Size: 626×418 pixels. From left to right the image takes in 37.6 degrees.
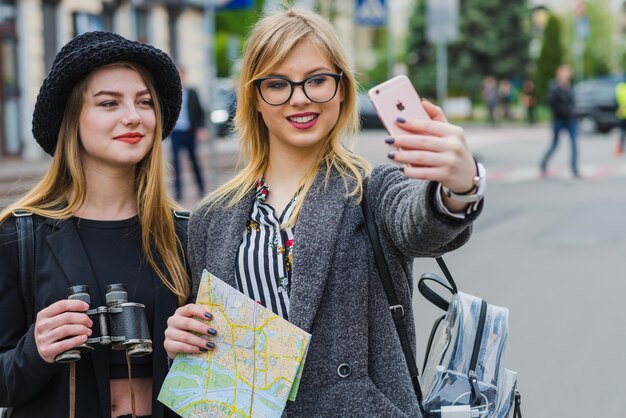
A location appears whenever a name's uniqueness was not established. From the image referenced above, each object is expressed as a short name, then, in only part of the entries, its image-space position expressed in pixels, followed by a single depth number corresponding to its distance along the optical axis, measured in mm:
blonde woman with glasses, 2109
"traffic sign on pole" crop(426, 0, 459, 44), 20250
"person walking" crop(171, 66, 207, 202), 13969
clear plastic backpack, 2178
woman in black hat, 2412
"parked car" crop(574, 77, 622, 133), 28297
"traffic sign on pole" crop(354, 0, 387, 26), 18250
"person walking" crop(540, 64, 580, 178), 17297
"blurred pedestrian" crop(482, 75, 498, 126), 37375
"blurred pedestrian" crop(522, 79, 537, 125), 37000
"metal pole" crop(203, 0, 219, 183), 13039
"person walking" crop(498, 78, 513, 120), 40188
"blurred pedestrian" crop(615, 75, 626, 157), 20531
